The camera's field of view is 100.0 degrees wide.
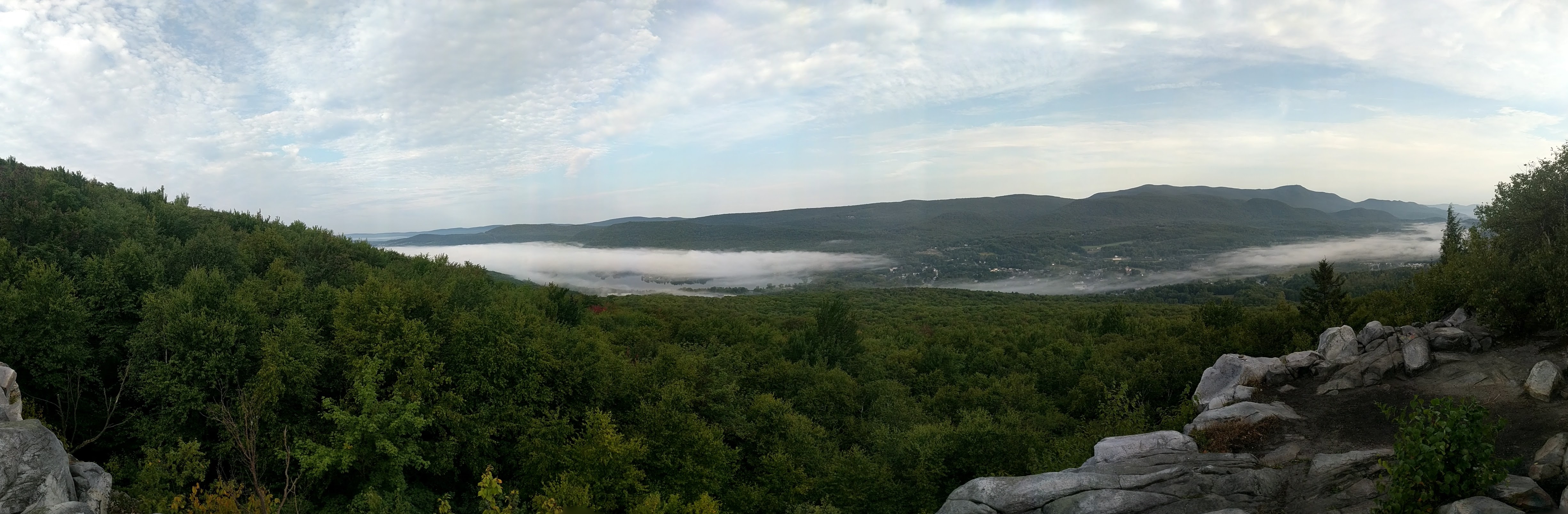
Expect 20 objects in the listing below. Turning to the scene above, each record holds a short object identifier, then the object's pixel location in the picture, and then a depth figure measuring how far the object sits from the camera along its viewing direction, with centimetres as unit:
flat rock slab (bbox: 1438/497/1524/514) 1167
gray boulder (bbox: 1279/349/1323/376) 2598
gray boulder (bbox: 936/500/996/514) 1925
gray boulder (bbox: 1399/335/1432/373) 2272
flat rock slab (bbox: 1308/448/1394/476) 1639
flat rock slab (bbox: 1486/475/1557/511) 1218
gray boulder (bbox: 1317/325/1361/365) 2580
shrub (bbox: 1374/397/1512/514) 1223
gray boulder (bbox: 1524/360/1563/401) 1794
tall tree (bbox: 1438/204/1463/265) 3597
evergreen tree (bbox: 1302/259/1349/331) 4191
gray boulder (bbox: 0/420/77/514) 1653
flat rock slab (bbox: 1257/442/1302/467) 1880
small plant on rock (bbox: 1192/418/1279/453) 2058
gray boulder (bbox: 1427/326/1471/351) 2358
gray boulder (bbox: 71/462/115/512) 1897
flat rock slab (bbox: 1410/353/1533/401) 1956
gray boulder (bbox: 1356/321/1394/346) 2608
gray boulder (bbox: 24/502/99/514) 1664
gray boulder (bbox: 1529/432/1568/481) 1327
